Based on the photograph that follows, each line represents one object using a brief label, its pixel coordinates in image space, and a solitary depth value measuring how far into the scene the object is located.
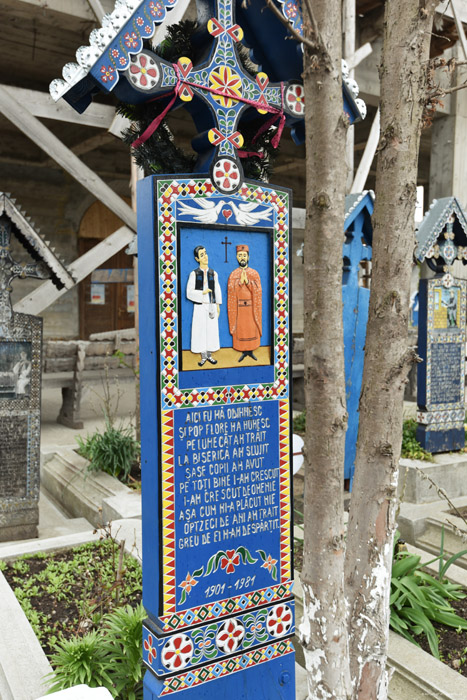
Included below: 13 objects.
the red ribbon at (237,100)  2.41
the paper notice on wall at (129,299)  14.34
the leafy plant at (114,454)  5.57
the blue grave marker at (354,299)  5.31
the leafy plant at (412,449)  5.69
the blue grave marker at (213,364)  2.34
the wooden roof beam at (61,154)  6.07
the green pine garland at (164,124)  2.55
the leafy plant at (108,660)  2.55
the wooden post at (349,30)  6.50
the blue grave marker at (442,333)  5.77
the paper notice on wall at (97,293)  13.88
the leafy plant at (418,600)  3.11
